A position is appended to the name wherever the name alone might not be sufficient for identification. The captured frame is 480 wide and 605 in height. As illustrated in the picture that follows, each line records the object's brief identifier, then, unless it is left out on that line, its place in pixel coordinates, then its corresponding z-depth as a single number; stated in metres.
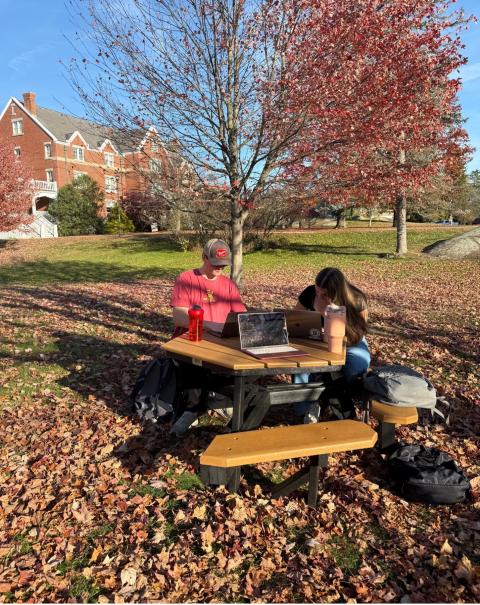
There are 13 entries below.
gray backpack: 3.70
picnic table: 3.26
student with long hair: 4.14
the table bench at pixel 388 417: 3.58
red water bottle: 3.86
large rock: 19.11
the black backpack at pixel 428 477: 3.31
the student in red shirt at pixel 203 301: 4.29
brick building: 44.56
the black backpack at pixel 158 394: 4.56
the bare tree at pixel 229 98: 6.78
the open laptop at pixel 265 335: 3.53
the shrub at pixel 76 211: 35.72
